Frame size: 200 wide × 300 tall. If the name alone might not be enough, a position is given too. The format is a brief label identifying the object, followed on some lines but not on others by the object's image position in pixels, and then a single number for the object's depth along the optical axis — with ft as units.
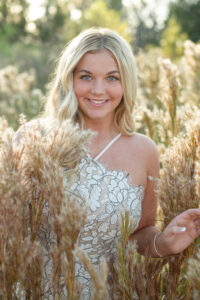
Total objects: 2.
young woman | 6.95
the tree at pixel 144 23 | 93.97
